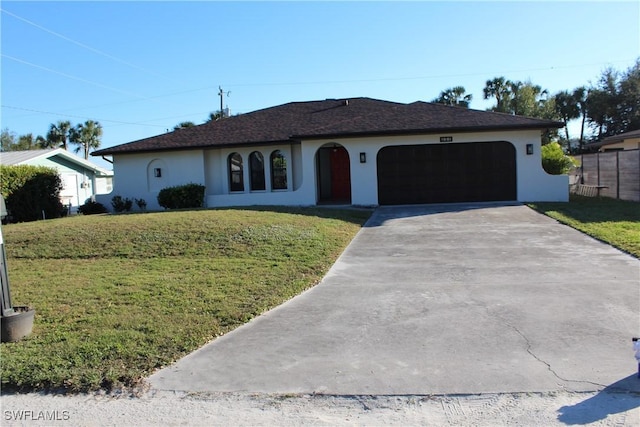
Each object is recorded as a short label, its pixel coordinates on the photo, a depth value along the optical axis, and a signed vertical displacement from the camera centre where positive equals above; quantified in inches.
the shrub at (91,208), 863.1 -41.3
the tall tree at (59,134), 2229.7 +215.7
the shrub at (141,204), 882.3 -37.8
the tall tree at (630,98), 1627.7 +209.3
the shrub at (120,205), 880.3 -37.9
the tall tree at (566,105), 1996.8 +234.5
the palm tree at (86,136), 2264.1 +206.1
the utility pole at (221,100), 1923.0 +287.7
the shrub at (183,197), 784.9 -24.9
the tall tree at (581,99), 1948.8 +248.8
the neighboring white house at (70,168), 1155.3 +39.1
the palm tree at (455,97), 1999.3 +281.9
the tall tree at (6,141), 2338.1 +202.3
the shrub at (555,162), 861.8 +7.4
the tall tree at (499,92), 1959.9 +292.9
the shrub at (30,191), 748.6 -9.0
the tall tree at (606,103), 1721.2 +207.1
